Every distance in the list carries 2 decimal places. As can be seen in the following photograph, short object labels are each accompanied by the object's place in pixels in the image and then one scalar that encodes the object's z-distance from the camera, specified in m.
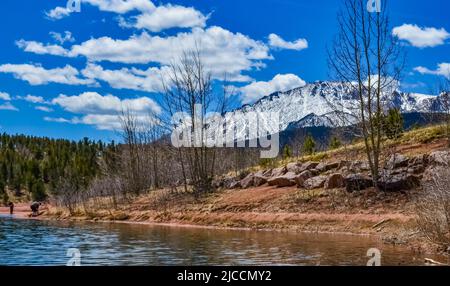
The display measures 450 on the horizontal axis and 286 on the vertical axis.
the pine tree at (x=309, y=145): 57.76
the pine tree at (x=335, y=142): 54.39
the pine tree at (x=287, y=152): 65.75
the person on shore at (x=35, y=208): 52.54
